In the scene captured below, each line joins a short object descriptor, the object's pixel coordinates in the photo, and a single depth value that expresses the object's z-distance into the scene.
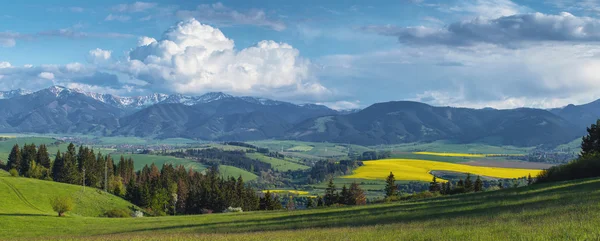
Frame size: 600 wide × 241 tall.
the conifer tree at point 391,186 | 111.50
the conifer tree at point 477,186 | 98.19
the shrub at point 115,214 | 93.19
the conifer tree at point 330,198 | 114.12
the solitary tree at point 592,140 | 90.95
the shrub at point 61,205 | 75.44
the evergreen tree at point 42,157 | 144.25
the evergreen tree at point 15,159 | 140.62
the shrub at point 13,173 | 120.36
